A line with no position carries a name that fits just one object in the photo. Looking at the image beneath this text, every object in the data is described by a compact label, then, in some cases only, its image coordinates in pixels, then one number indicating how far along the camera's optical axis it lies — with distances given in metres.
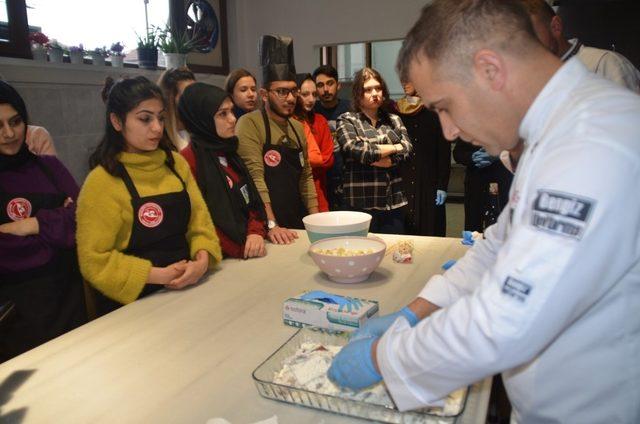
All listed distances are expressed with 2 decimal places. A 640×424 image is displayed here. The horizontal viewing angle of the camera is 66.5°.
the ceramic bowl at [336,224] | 1.72
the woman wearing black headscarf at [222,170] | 1.84
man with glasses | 2.46
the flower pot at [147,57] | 3.82
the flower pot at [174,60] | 3.93
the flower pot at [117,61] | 3.62
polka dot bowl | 1.43
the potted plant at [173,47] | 3.94
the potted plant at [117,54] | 3.62
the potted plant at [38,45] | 3.04
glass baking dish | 0.78
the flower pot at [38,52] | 3.06
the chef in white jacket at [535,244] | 0.62
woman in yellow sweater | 1.43
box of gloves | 1.13
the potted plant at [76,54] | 3.27
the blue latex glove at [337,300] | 1.15
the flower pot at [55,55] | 3.12
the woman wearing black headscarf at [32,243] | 1.54
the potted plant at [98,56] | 3.48
